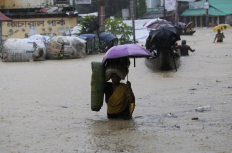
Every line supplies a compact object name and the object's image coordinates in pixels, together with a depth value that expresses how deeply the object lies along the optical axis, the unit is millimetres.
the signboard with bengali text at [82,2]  29866
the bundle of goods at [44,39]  16828
